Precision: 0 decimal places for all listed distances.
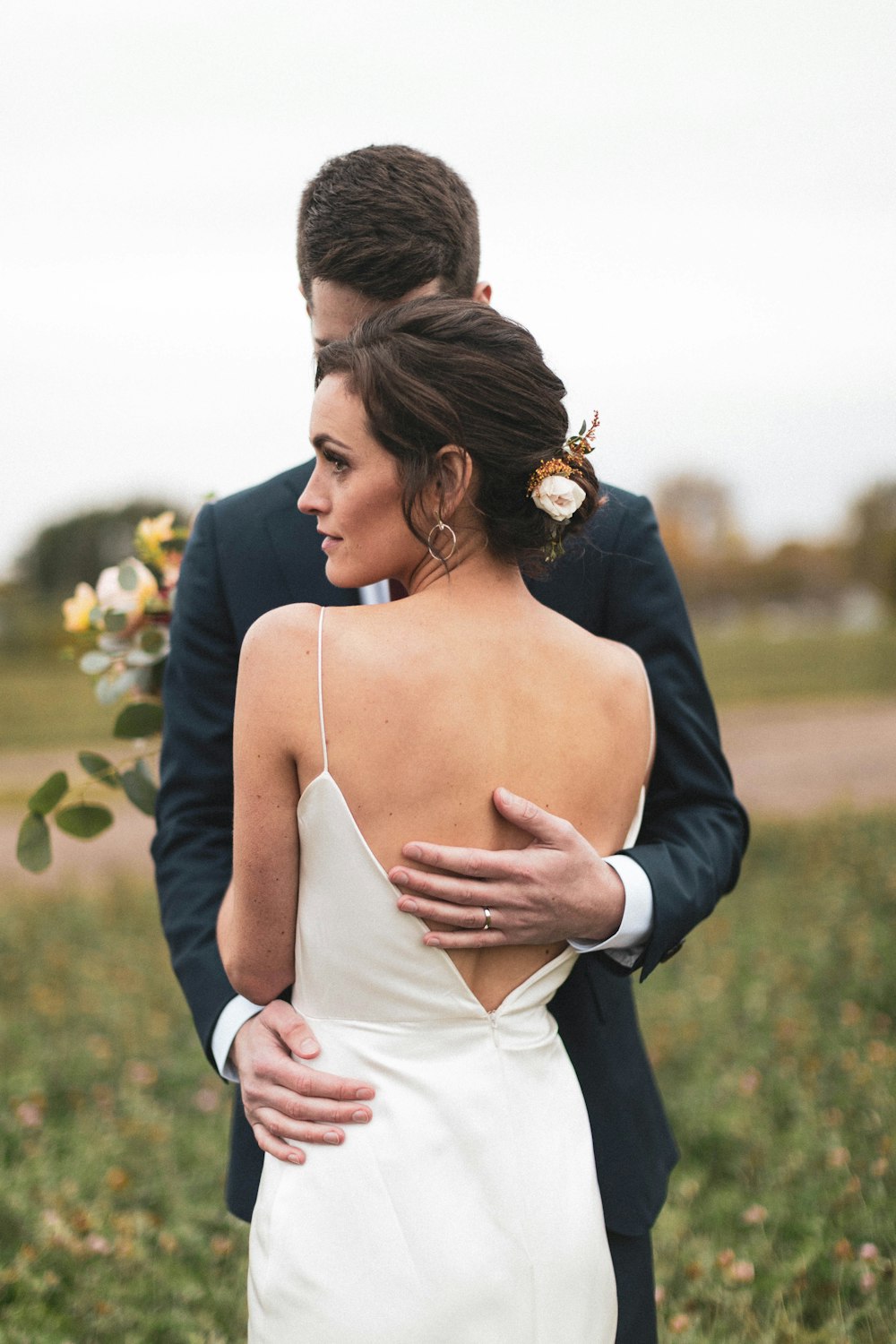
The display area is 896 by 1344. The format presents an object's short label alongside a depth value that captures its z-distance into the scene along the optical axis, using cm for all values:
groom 221
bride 168
